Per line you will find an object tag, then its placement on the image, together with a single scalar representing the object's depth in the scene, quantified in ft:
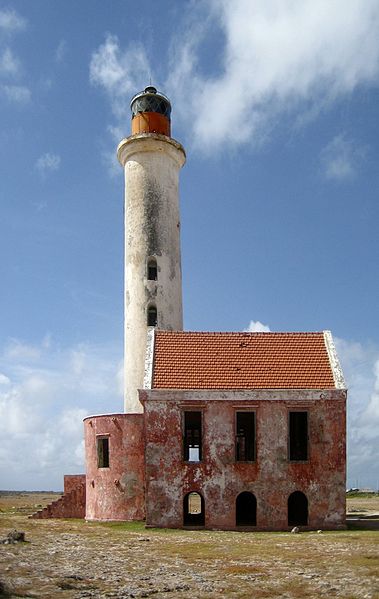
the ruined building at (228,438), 78.43
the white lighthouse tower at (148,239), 101.40
